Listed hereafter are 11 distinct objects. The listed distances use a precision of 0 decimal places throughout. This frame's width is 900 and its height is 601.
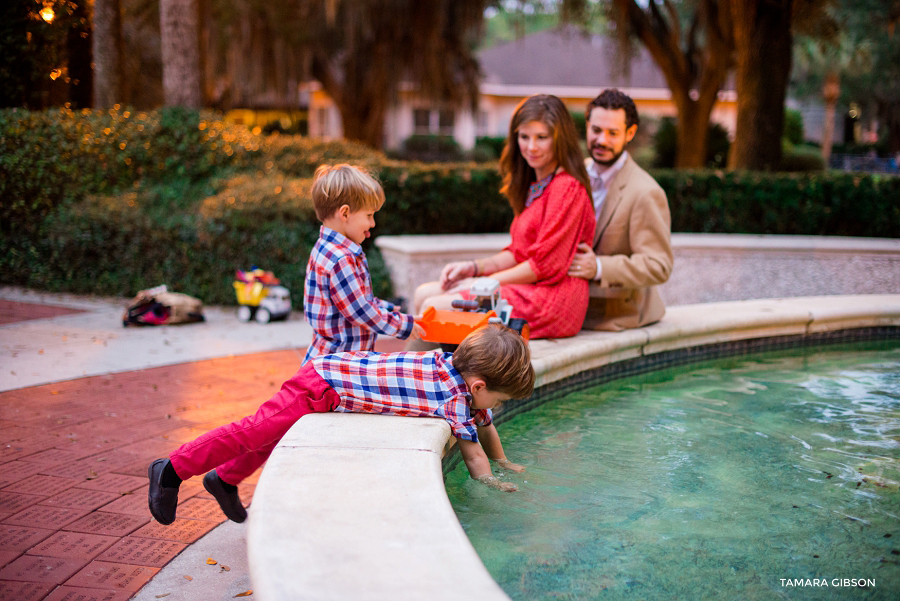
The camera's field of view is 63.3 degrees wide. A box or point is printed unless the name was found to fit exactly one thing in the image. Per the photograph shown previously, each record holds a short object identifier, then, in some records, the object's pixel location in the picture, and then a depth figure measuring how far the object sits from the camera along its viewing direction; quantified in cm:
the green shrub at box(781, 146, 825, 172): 1493
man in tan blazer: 391
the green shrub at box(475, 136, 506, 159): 2706
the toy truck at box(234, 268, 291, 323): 650
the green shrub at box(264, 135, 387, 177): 841
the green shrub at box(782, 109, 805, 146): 2644
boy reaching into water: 254
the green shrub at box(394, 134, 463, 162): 2583
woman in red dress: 371
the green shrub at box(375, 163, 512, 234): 745
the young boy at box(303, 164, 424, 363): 296
